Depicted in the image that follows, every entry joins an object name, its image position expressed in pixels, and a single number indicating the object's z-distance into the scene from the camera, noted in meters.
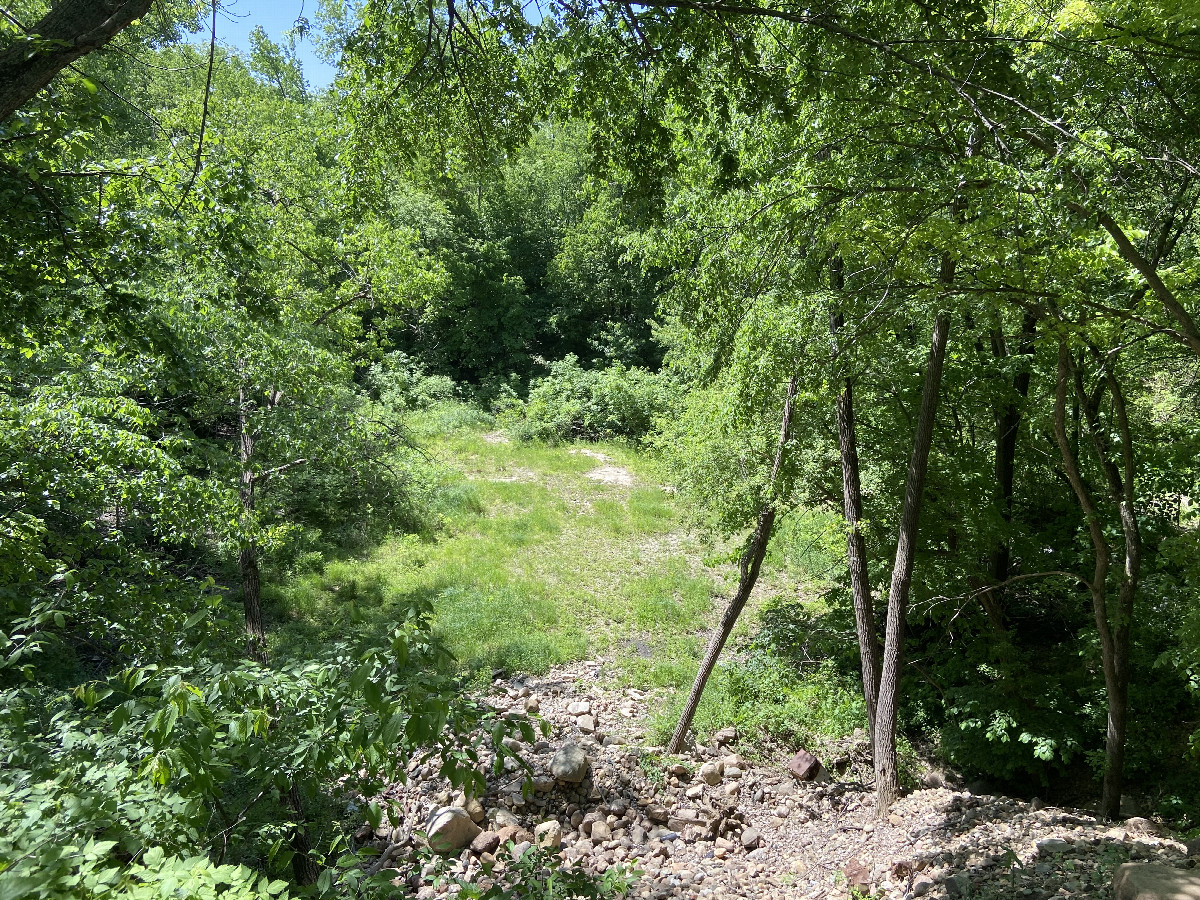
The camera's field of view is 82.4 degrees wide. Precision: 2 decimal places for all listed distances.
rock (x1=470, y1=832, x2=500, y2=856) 5.75
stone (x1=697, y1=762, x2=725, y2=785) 7.11
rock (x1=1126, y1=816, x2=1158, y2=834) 4.80
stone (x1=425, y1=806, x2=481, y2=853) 5.68
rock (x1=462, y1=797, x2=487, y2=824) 6.14
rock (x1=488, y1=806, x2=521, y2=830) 6.09
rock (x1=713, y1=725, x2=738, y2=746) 7.78
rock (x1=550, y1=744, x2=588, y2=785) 6.62
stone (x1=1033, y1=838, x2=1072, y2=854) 4.52
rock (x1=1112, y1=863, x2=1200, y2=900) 3.18
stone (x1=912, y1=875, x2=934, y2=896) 4.47
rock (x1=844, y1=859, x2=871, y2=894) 4.96
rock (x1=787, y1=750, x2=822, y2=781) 7.14
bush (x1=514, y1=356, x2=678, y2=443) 20.45
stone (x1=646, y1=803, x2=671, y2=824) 6.46
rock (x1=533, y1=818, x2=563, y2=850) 5.94
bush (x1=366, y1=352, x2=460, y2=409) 17.13
